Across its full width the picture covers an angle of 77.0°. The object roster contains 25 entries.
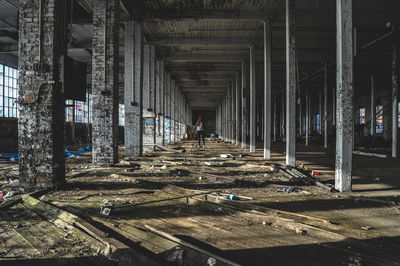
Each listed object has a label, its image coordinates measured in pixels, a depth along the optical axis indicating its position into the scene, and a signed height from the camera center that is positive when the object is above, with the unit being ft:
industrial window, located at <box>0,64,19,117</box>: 56.44 +9.24
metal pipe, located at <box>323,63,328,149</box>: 52.16 +7.81
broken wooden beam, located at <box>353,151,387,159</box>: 36.84 -3.29
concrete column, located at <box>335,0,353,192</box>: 15.76 +2.56
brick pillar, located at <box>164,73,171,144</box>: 69.98 +6.95
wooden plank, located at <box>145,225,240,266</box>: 6.99 -3.60
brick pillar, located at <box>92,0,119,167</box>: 26.14 +4.48
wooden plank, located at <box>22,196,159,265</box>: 7.27 -3.69
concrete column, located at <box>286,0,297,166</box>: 25.27 +5.40
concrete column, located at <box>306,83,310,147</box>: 58.64 +2.47
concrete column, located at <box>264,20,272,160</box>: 34.40 +6.14
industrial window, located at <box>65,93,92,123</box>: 78.95 +6.43
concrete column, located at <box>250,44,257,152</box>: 45.25 +5.85
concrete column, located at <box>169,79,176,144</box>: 77.25 +5.13
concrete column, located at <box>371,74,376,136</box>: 48.48 +5.33
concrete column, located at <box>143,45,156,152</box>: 45.83 +4.98
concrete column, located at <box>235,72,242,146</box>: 64.98 +8.38
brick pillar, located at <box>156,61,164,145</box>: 56.49 +8.35
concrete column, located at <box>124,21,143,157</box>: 37.19 +4.62
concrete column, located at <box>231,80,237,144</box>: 75.54 +6.62
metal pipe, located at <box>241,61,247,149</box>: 51.80 +5.78
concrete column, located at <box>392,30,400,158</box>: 34.19 +6.50
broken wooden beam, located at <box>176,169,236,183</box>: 19.35 -3.63
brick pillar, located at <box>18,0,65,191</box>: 16.29 +2.18
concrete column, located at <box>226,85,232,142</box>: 85.98 +5.50
